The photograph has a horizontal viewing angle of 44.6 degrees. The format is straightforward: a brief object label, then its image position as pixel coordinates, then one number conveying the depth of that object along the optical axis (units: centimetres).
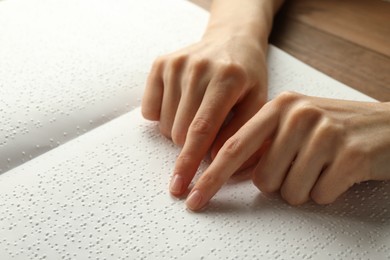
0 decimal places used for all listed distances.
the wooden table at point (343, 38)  66
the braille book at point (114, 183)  43
